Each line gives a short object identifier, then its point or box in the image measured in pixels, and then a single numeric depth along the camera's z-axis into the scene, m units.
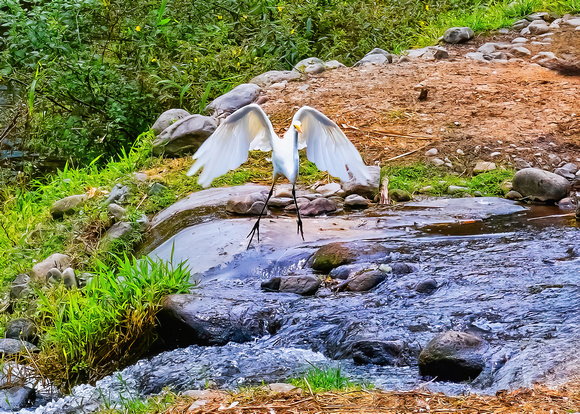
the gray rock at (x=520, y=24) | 17.33
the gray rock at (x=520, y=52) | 15.62
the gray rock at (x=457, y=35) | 16.83
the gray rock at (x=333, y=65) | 15.76
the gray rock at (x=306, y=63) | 15.56
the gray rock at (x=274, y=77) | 15.12
